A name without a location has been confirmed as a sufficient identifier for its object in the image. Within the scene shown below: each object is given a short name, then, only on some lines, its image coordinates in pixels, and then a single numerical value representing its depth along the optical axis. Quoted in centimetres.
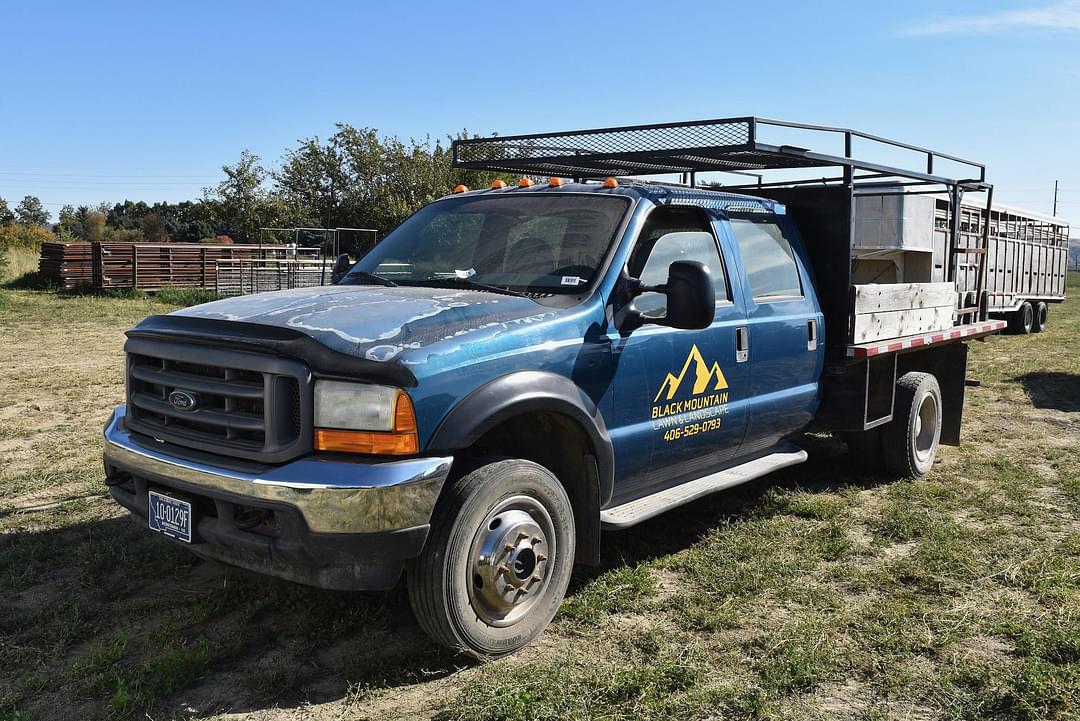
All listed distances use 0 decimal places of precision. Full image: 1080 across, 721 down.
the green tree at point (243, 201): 4684
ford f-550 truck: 330
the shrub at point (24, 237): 3925
